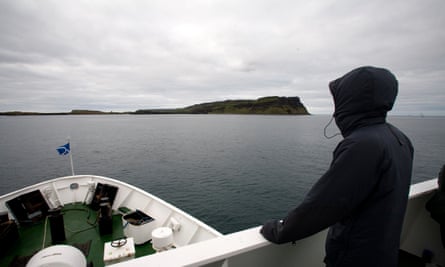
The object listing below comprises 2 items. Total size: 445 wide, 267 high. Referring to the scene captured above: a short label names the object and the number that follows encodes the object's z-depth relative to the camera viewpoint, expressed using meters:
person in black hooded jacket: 1.04
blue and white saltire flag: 6.70
